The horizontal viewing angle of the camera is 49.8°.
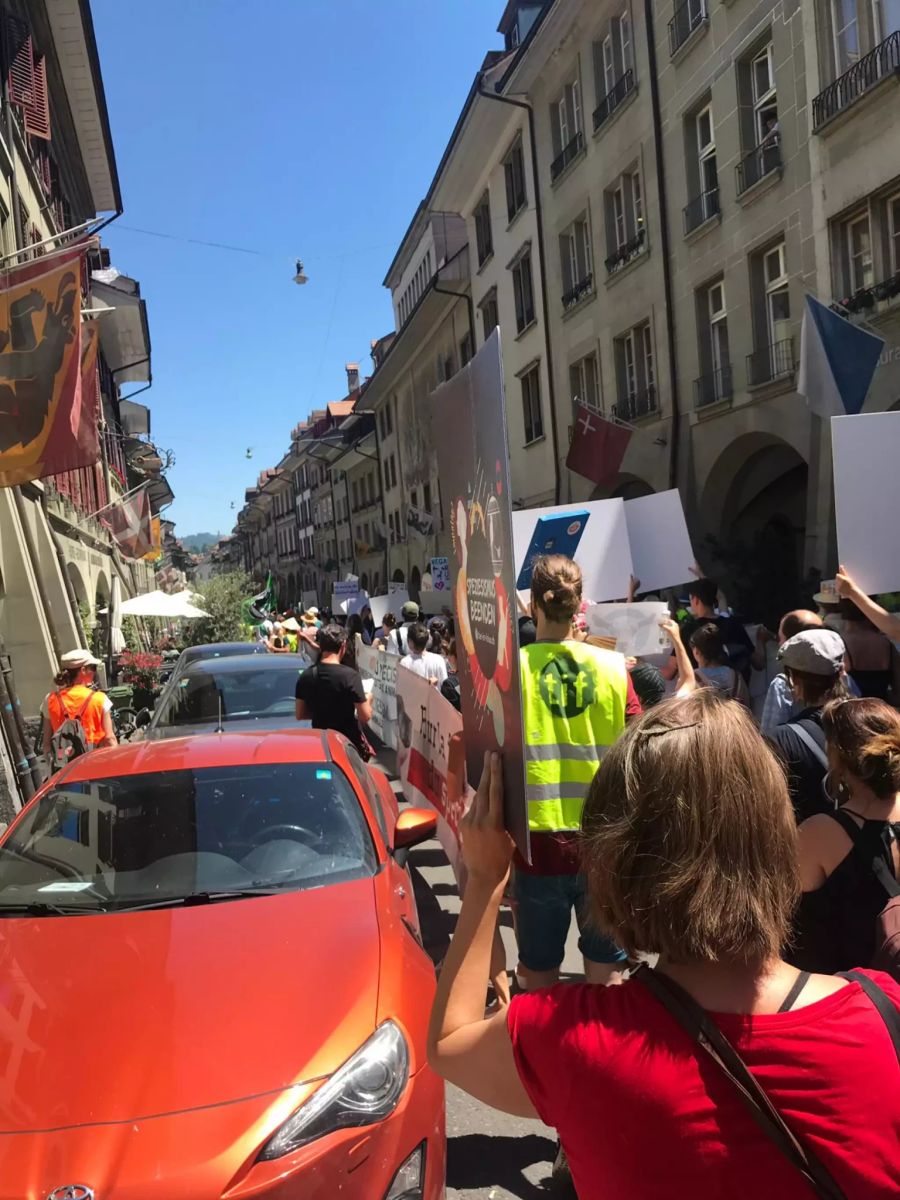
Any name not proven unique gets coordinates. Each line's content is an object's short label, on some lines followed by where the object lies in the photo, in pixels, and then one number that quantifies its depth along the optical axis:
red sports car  2.36
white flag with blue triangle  8.80
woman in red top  1.16
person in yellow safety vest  3.30
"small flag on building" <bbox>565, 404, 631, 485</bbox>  15.77
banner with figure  9.35
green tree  26.91
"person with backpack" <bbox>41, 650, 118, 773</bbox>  7.93
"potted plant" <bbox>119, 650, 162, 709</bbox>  18.28
